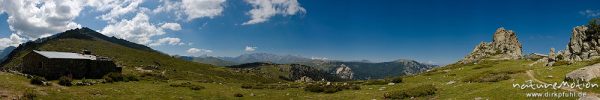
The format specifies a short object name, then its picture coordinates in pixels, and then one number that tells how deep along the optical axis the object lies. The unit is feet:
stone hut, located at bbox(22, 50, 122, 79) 205.67
